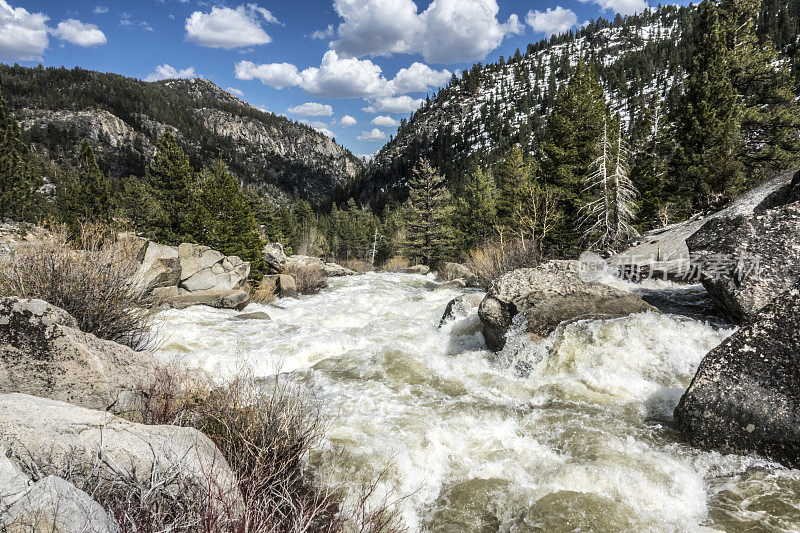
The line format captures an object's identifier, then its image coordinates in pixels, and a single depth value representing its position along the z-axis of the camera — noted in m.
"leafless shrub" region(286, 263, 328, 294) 21.96
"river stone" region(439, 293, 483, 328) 10.97
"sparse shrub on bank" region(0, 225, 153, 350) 5.98
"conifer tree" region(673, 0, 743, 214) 18.02
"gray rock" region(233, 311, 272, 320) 13.09
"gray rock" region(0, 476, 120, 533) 1.81
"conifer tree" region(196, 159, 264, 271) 22.70
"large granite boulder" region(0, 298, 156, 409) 4.02
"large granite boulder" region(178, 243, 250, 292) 15.80
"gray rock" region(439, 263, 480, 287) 23.30
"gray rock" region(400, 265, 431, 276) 34.66
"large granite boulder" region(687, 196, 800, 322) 6.20
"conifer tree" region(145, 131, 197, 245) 23.71
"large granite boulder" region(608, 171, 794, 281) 10.28
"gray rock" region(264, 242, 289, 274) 26.89
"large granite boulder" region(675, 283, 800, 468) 4.11
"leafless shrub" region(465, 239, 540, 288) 16.53
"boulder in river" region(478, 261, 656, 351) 8.09
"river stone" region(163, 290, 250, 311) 14.06
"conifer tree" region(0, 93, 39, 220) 18.27
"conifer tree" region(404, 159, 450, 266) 35.80
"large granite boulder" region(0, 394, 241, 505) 2.60
